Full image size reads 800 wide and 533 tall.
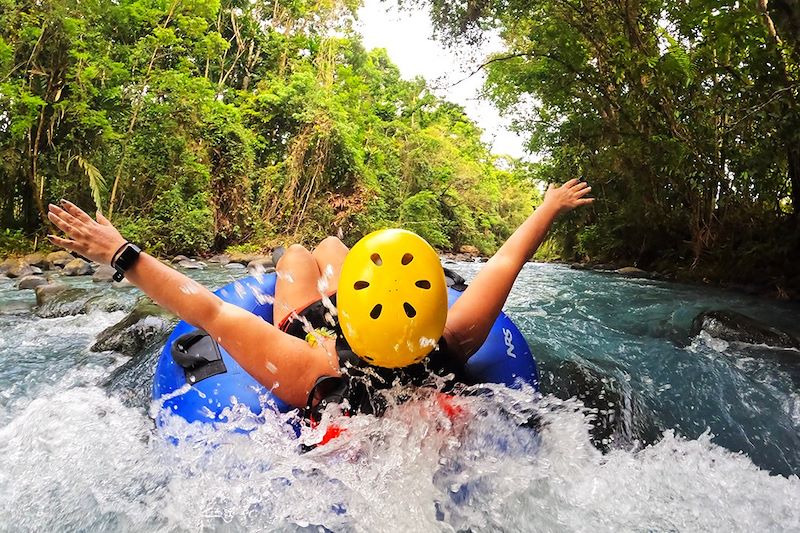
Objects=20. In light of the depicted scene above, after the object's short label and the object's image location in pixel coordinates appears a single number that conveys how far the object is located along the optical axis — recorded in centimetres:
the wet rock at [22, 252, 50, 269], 902
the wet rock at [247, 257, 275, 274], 1064
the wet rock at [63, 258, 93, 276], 847
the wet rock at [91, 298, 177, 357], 389
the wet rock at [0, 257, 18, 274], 845
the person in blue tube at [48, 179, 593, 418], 142
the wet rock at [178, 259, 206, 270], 1061
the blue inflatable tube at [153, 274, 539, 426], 195
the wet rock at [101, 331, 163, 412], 285
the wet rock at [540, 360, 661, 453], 249
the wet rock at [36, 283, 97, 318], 511
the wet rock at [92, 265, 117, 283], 768
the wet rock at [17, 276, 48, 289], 682
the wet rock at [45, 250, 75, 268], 924
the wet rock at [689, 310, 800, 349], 400
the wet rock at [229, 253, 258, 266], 1216
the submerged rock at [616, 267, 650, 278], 1010
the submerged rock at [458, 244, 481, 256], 2395
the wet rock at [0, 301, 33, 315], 516
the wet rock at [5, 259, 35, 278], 816
